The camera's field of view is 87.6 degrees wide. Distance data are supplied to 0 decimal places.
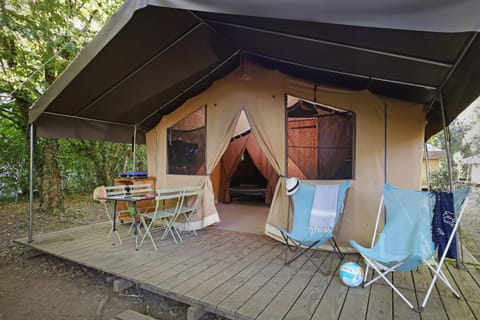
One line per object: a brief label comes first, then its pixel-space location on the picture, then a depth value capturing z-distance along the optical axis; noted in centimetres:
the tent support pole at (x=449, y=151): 270
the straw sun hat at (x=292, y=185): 314
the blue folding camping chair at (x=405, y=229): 213
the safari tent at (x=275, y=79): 162
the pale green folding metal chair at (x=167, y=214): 324
